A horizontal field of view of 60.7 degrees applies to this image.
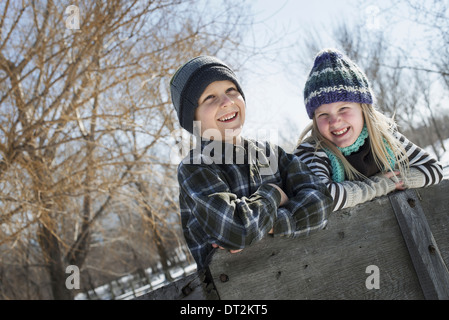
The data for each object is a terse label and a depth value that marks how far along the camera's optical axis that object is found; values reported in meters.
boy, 1.25
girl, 1.88
